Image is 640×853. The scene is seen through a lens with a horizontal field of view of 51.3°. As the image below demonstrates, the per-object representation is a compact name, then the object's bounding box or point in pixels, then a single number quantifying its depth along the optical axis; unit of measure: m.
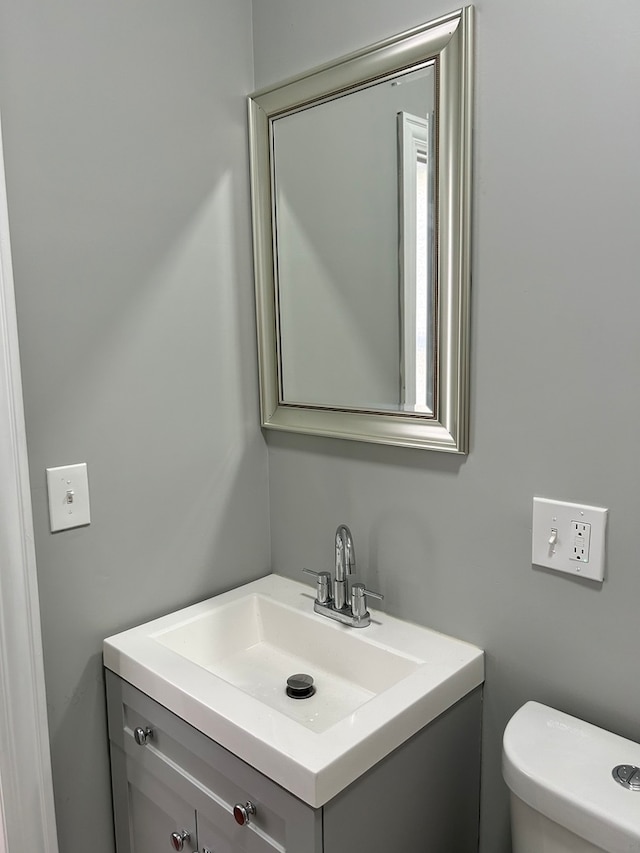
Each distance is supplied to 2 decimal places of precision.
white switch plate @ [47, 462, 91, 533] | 1.19
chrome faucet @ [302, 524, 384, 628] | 1.30
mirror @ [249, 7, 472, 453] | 1.13
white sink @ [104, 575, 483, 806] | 0.94
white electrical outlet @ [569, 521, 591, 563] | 1.03
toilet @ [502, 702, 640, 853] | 0.86
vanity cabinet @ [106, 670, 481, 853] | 0.95
